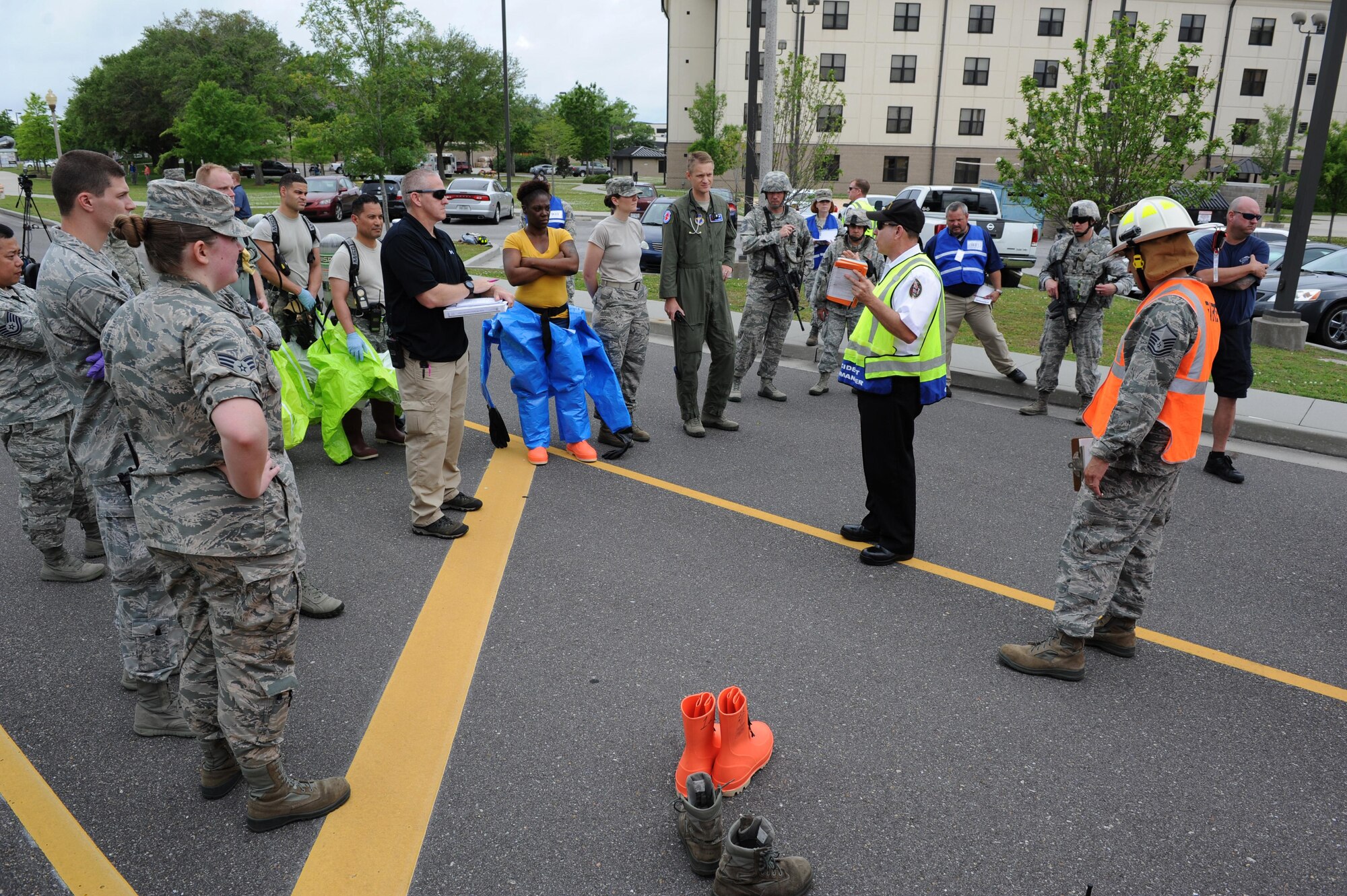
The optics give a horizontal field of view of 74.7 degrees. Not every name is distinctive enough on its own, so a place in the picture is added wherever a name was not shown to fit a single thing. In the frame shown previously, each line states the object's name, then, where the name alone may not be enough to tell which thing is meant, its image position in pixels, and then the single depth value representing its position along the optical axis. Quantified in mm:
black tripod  4445
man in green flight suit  6914
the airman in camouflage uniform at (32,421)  4285
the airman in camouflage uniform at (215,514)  2463
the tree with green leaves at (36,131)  43781
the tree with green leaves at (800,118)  26031
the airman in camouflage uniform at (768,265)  8039
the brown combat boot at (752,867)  2492
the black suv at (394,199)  26875
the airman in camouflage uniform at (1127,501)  3469
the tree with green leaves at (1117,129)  12945
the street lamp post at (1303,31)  17234
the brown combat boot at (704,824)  2656
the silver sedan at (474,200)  30906
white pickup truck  20469
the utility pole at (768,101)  15664
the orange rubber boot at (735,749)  3006
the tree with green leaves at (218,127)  41812
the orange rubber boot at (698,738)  2928
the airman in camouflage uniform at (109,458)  3359
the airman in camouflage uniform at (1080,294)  7836
